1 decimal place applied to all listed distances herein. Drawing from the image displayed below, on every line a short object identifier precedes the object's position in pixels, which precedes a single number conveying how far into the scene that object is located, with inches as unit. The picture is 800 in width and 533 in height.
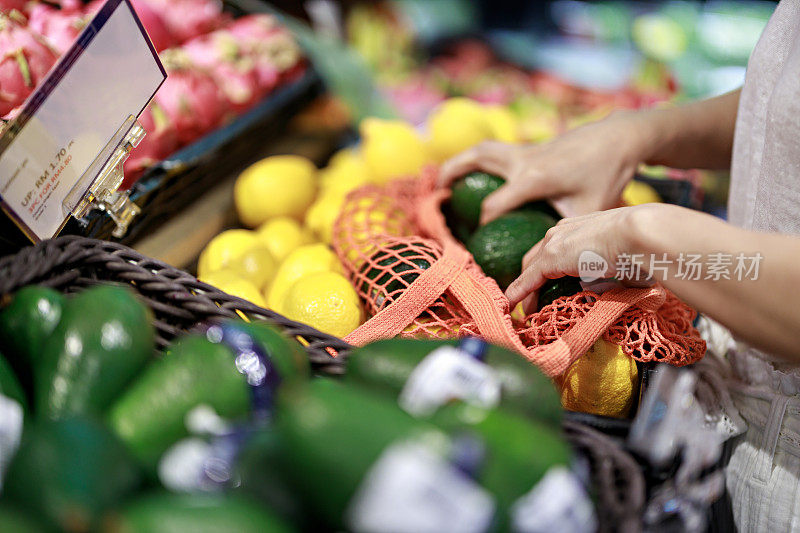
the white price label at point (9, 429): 21.6
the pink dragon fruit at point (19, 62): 42.4
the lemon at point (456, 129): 62.0
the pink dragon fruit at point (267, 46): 74.7
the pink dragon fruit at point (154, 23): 60.2
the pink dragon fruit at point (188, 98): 58.5
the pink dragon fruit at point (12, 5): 49.7
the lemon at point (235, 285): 42.4
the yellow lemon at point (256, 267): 48.6
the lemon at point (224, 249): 50.0
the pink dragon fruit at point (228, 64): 66.7
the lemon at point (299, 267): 46.1
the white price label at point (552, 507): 18.7
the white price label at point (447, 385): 23.2
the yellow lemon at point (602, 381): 35.7
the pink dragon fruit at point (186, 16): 67.3
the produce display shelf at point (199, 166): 43.3
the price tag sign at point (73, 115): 32.9
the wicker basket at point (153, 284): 29.5
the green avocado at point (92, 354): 24.1
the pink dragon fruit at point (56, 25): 51.1
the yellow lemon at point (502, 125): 70.3
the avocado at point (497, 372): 24.0
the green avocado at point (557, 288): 38.2
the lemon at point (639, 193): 56.4
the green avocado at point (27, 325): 27.0
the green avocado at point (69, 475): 18.4
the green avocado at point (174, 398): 23.1
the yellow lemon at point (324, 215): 56.0
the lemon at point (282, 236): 55.2
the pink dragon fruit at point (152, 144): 50.3
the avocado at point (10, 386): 24.8
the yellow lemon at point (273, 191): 59.5
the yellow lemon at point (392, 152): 61.1
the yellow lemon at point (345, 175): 63.6
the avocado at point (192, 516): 17.4
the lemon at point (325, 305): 39.9
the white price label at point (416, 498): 17.3
